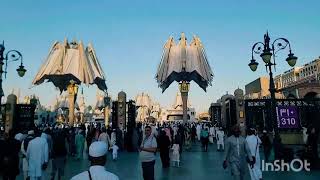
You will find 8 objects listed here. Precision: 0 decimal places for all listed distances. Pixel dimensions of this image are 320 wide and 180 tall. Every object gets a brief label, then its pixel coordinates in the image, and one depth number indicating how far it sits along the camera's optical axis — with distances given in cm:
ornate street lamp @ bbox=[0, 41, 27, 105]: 1864
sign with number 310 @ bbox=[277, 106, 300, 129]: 2123
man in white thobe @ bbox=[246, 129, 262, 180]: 957
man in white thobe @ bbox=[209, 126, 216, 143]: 3019
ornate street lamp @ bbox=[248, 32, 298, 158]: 1499
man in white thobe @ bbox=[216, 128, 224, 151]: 2336
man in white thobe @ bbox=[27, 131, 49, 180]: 851
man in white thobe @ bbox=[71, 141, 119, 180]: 321
